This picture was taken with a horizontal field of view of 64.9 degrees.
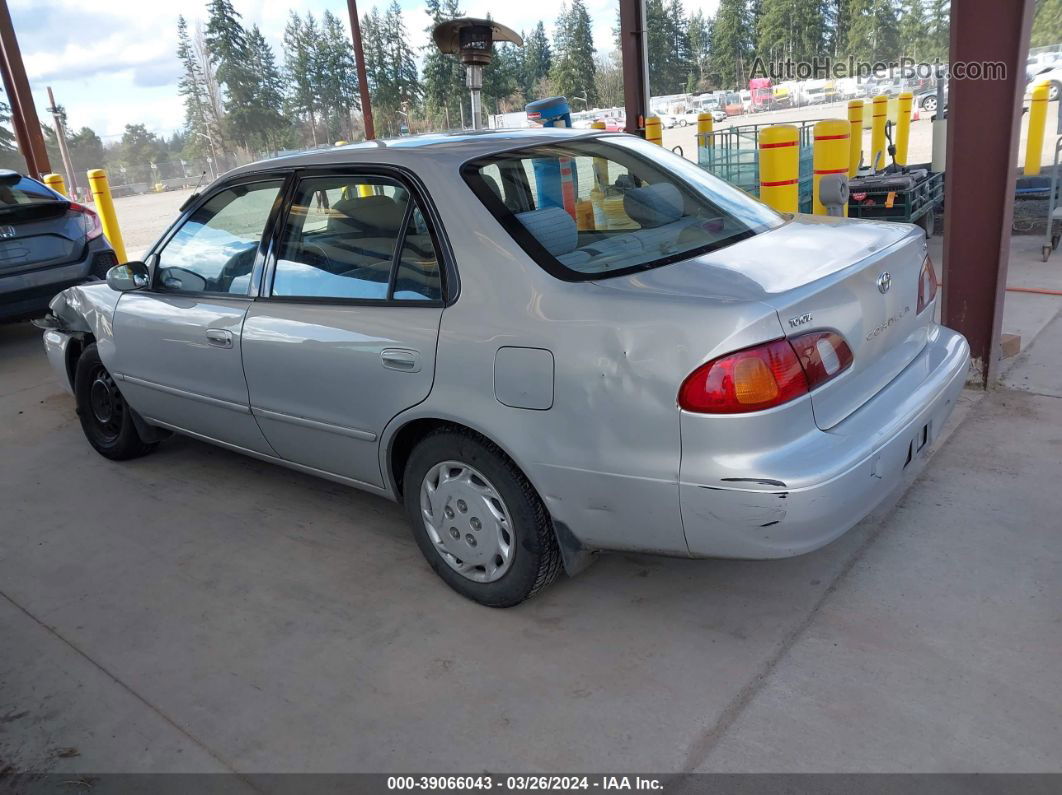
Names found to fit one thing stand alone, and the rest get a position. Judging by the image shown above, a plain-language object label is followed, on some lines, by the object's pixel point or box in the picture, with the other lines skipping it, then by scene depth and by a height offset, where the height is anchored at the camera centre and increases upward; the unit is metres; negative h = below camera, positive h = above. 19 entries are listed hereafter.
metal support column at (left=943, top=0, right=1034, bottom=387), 4.08 -0.42
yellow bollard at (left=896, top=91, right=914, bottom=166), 13.53 -0.50
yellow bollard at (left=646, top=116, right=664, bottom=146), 10.76 -0.14
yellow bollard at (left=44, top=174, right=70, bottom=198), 11.51 -0.06
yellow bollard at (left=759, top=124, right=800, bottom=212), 8.64 -0.60
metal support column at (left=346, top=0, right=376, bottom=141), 12.76 +1.16
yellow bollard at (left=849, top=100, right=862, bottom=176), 12.23 -0.53
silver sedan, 2.27 -0.66
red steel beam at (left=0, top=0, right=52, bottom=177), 11.48 +1.08
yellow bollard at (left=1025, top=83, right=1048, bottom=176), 11.98 -0.71
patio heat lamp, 8.59 +0.92
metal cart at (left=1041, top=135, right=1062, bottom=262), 7.11 -1.19
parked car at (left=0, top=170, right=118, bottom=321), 6.95 -0.58
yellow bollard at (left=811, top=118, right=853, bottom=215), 9.33 -0.51
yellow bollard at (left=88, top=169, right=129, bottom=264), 10.58 -0.45
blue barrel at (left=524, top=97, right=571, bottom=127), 10.50 +0.21
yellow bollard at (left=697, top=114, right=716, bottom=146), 12.45 -0.23
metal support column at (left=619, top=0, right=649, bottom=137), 9.50 +0.64
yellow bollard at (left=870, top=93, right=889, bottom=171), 13.05 -0.39
